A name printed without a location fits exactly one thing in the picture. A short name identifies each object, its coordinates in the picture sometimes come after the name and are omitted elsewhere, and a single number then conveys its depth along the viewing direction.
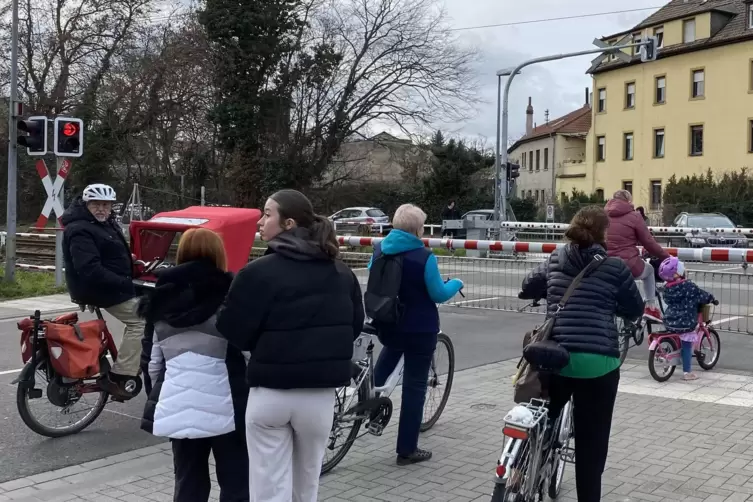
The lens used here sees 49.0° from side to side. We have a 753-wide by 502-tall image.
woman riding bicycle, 8.72
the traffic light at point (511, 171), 25.41
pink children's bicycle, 8.32
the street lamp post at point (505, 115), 21.16
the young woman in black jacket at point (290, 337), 3.42
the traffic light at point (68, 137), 14.87
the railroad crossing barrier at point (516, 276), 11.02
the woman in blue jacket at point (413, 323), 5.45
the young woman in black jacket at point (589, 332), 4.12
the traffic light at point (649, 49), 22.67
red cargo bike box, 7.34
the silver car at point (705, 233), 23.17
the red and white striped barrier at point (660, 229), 23.99
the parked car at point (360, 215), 36.97
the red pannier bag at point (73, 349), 6.08
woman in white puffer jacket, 3.76
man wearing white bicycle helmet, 6.25
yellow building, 43.91
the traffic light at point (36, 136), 14.82
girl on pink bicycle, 8.37
